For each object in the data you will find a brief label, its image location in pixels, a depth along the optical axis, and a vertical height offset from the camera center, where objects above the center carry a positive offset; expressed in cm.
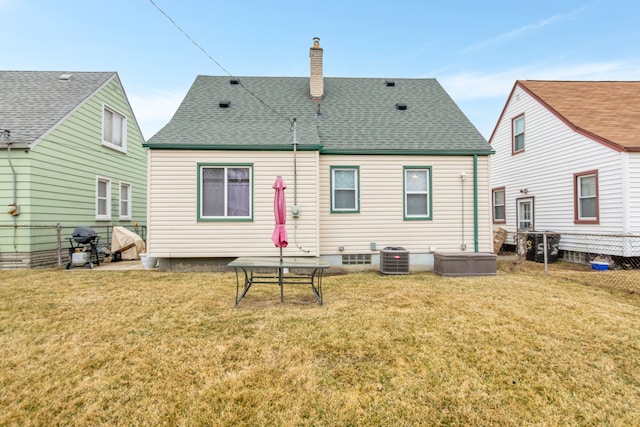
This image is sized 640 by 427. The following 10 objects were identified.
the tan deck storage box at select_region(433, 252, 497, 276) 866 -131
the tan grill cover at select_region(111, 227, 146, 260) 1142 -91
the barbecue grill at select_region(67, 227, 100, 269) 967 -93
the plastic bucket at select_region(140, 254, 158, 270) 952 -134
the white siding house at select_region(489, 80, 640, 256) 949 +203
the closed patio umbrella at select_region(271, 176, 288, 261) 575 +1
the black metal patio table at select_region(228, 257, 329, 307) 548 -83
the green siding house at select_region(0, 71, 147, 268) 930 +198
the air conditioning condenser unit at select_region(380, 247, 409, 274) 885 -125
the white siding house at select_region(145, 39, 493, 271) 889 +111
